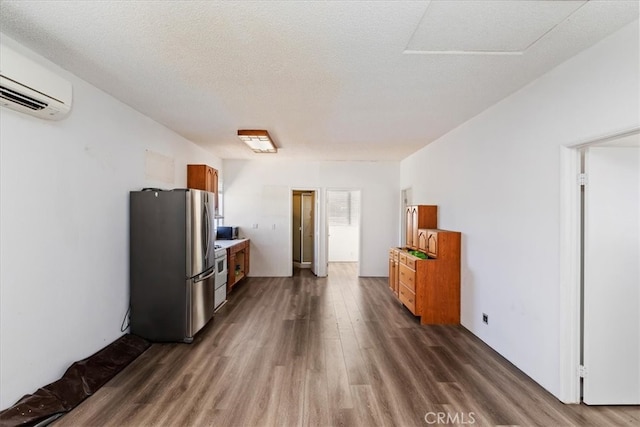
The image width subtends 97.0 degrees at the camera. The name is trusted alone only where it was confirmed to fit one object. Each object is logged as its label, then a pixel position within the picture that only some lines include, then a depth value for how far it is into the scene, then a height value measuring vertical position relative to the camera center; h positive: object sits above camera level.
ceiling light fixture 3.89 +1.08
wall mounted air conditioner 1.73 +0.82
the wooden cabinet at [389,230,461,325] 3.68 -0.91
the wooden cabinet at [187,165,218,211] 4.47 +0.56
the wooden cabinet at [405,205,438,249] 4.34 -0.06
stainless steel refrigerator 3.09 -0.57
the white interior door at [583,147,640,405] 2.11 -0.42
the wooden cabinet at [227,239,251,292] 4.83 -0.95
